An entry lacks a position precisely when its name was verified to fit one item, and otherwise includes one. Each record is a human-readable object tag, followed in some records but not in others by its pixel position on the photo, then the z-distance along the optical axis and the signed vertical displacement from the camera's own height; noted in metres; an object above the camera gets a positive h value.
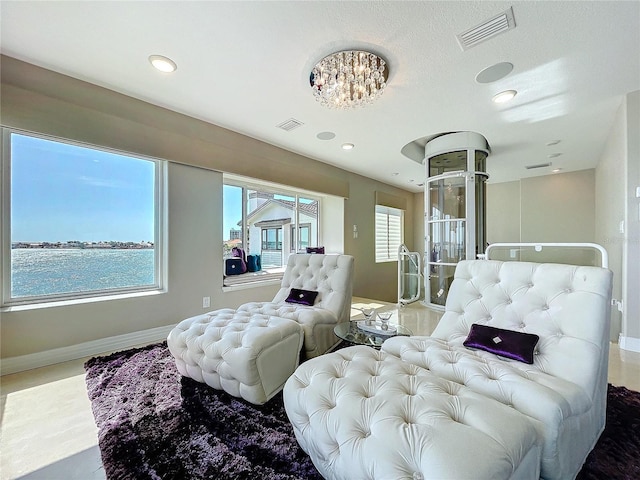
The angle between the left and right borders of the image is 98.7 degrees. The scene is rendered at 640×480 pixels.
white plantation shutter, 6.29 +0.17
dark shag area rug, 1.21 -1.01
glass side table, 1.92 -0.71
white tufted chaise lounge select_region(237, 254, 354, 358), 2.21 -0.56
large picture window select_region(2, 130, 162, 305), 2.26 +0.18
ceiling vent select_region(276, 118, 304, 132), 3.15 +1.36
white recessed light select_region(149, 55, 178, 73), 2.08 +1.38
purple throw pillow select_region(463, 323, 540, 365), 1.33 -0.53
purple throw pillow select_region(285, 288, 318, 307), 2.57 -0.54
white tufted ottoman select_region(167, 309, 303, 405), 1.64 -0.72
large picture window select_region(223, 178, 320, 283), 3.90 +0.29
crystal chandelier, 2.01 +1.25
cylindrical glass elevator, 3.89 +0.51
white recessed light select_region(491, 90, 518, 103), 2.54 +1.36
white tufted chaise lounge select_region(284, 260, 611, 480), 0.81 -0.60
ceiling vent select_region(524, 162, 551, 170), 4.93 +1.34
